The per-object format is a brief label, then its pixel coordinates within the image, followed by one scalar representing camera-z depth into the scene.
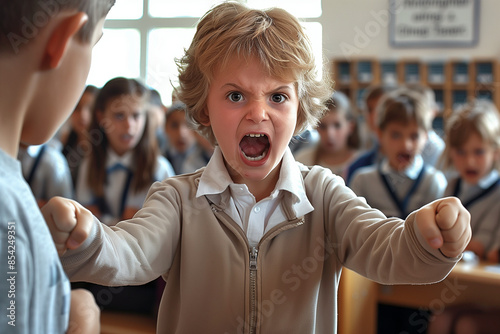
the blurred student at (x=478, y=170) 2.42
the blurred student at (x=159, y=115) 3.54
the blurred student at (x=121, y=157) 2.59
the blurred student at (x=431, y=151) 3.24
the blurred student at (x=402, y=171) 2.52
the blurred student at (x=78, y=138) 3.12
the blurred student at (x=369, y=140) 2.98
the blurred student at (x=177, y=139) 3.96
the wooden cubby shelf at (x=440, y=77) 6.56
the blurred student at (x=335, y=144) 3.38
